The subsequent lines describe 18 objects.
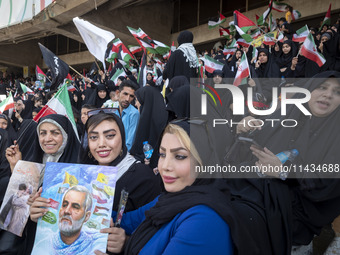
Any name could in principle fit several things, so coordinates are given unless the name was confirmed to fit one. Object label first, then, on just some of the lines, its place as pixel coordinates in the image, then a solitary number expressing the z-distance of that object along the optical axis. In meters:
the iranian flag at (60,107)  2.38
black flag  5.84
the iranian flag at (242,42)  7.80
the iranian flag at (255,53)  6.20
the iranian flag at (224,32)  10.90
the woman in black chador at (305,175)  1.54
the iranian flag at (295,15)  9.78
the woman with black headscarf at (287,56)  6.34
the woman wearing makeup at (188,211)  1.09
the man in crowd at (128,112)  3.64
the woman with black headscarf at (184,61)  4.42
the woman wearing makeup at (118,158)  1.77
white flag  5.80
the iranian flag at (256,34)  7.29
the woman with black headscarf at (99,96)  6.21
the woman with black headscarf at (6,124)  3.84
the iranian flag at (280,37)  6.84
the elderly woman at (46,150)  2.03
